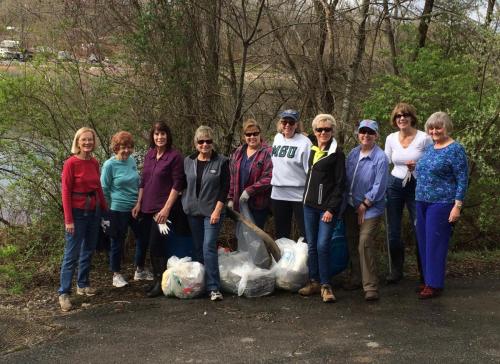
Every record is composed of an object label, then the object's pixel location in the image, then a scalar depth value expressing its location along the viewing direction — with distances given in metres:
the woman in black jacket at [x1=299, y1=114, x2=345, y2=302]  4.96
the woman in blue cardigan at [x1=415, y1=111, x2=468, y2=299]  4.87
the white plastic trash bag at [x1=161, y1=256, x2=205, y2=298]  5.22
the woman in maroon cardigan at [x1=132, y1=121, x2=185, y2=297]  5.38
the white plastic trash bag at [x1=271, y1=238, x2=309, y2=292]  5.30
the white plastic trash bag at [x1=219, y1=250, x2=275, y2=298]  5.23
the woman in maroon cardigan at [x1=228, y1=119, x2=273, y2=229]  5.61
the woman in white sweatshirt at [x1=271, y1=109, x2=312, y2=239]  5.36
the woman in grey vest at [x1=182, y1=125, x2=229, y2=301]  5.17
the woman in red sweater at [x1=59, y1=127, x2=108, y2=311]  5.02
